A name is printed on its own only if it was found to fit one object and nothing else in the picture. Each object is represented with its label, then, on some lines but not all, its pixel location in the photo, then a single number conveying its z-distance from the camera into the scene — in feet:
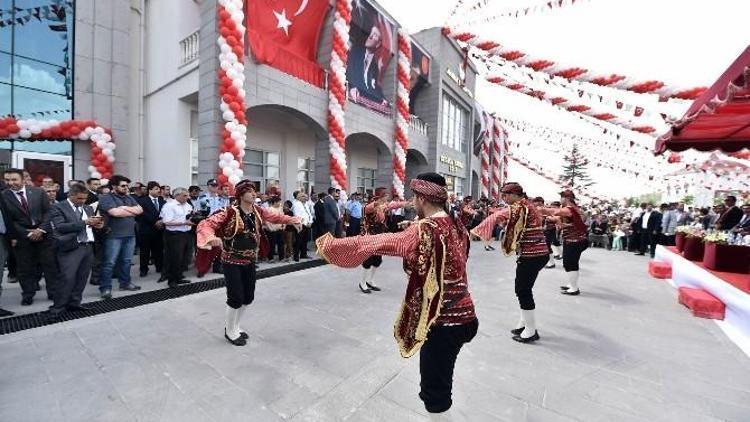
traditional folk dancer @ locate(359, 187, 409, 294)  21.12
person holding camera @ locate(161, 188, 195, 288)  21.17
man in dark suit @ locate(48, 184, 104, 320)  15.64
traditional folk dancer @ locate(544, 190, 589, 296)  20.45
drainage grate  14.62
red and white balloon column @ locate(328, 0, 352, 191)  40.32
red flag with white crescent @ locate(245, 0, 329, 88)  33.04
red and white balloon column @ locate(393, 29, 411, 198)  53.57
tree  176.36
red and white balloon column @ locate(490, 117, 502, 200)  104.99
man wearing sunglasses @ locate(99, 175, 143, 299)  18.26
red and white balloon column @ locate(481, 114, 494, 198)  95.85
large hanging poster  47.29
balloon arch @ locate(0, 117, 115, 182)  32.40
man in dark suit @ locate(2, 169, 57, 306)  16.67
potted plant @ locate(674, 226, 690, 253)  27.34
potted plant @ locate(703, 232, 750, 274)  20.18
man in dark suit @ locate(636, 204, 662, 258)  42.55
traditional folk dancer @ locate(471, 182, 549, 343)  14.19
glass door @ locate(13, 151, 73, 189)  34.58
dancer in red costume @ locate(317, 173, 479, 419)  6.68
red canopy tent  10.99
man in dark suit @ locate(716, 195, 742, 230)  31.35
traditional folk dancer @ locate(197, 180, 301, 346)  13.09
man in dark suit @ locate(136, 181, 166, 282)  22.91
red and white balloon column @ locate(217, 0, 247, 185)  29.01
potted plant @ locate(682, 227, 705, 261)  24.39
